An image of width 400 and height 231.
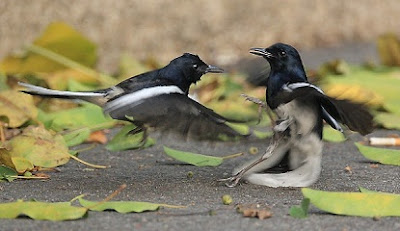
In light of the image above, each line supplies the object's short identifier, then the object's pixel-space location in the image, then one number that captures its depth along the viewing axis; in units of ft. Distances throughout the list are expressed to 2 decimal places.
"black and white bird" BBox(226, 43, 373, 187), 20.48
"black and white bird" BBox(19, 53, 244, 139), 19.19
